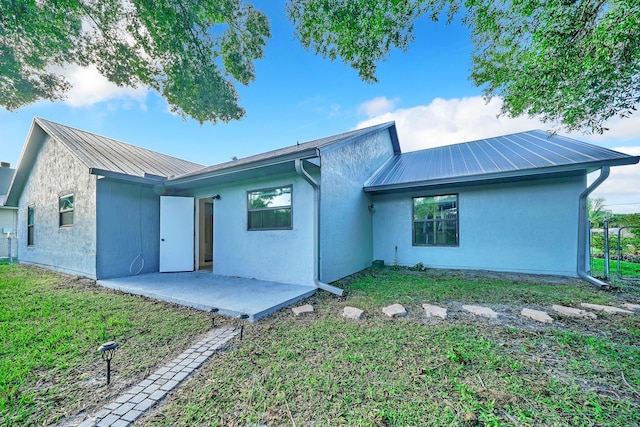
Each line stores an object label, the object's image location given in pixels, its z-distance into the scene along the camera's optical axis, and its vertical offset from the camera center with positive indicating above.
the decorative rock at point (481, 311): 3.69 -1.44
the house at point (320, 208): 5.62 +0.21
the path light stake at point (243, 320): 3.12 -1.38
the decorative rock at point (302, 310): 3.92 -1.47
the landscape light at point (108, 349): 2.13 -1.12
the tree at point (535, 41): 3.36 +2.67
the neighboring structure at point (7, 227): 11.68 -0.50
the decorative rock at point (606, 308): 3.69 -1.39
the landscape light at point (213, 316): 3.50 -1.46
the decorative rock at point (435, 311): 3.72 -1.43
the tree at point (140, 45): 5.71 +4.35
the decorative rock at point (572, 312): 3.58 -1.40
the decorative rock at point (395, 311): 3.76 -1.44
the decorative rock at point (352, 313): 3.70 -1.45
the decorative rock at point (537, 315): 3.46 -1.40
